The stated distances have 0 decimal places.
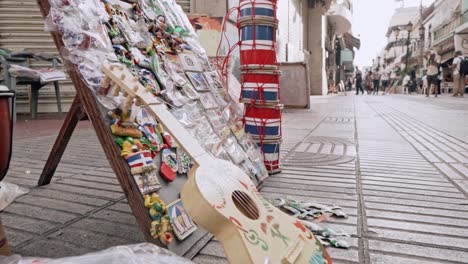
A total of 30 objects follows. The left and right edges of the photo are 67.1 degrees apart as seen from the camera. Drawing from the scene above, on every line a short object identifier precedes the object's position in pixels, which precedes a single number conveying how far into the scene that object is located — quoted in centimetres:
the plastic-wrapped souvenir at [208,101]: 207
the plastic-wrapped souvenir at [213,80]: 227
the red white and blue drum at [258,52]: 244
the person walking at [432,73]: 1695
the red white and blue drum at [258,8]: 240
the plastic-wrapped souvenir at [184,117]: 177
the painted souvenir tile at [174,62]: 195
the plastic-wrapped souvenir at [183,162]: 164
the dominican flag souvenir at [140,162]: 137
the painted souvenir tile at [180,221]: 139
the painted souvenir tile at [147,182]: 136
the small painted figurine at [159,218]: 131
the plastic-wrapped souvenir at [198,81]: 208
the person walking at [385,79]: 3395
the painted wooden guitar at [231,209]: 102
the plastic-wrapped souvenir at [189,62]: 207
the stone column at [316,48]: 1898
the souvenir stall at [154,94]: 138
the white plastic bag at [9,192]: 198
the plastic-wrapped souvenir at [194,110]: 189
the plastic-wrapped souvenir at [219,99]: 227
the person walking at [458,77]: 1516
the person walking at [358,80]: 2645
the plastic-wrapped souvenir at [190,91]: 193
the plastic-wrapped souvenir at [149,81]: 166
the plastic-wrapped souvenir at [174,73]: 188
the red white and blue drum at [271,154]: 260
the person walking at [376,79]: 2674
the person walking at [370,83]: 2895
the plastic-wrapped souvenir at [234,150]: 212
